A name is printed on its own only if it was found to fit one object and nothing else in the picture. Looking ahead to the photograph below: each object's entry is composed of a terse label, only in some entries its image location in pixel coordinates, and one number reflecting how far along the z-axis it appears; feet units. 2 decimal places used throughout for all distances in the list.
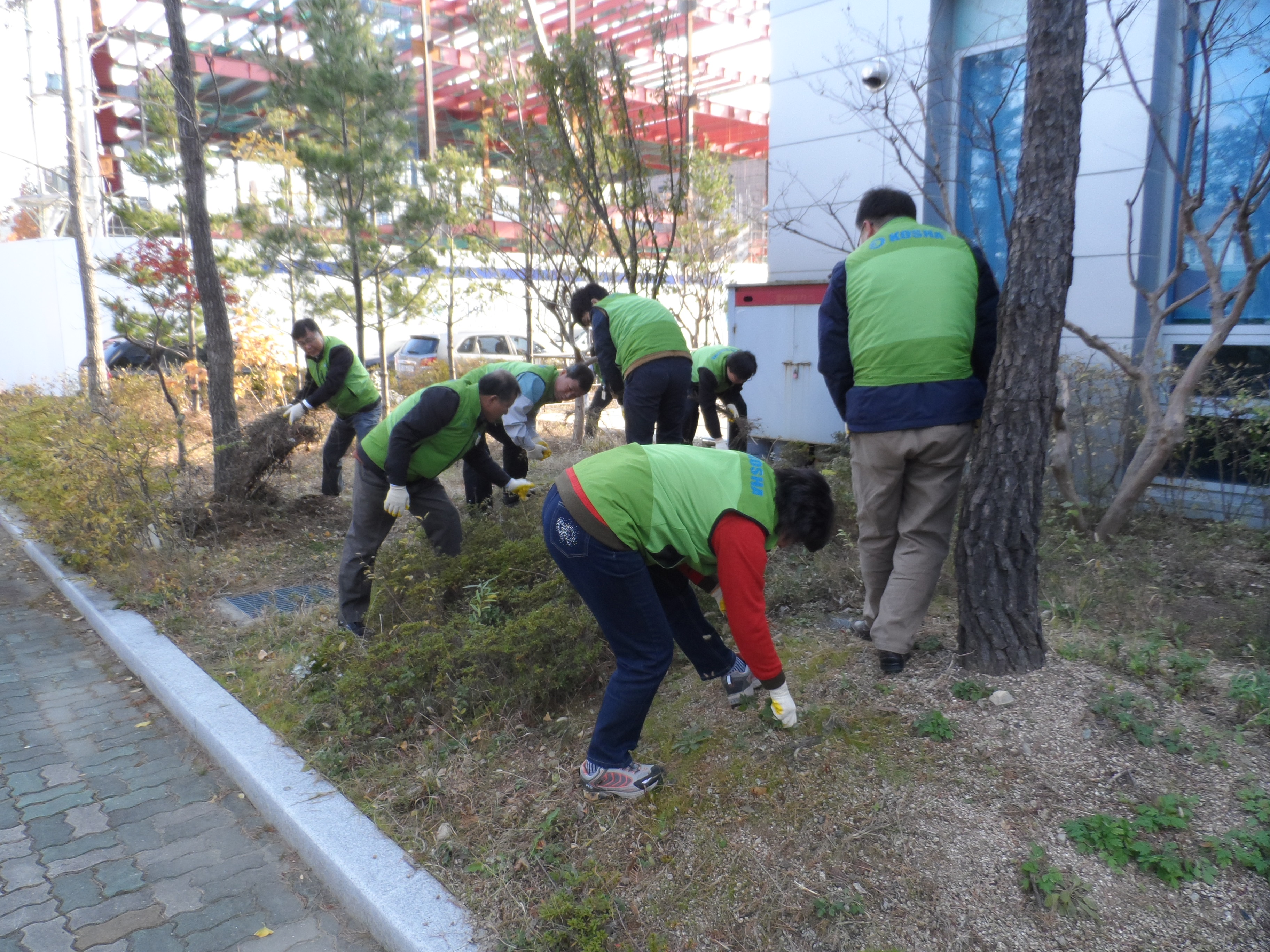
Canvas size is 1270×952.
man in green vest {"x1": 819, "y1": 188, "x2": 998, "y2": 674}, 10.11
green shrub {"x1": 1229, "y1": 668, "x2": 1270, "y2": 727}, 8.92
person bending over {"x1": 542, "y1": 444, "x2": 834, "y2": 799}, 8.23
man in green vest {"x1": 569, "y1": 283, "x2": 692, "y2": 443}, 16.55
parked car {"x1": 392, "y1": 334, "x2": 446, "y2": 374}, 54.19
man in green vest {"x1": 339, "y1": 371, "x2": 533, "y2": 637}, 13.52
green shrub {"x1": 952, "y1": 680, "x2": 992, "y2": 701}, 9.73
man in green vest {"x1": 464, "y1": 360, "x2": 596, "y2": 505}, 17.04
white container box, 25.58
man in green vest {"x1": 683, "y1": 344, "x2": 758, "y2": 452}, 20.18
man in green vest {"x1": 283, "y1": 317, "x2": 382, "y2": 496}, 20.79
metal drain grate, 16.76
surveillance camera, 22.93
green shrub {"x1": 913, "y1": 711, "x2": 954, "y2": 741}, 9.19
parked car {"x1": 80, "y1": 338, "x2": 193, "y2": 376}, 51.11
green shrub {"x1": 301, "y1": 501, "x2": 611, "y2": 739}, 11.27
